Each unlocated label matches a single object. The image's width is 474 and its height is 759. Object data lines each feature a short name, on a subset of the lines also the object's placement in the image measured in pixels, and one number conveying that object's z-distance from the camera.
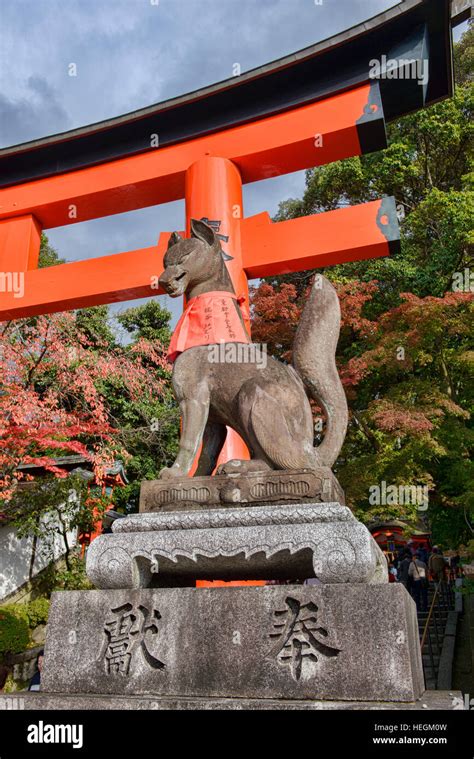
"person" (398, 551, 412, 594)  11.37
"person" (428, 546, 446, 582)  15.37
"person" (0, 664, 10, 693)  6.75
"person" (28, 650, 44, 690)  5.73
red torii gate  6.71
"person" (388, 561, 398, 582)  11.80
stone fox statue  2.94
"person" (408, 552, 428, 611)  11.20
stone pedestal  2.20
